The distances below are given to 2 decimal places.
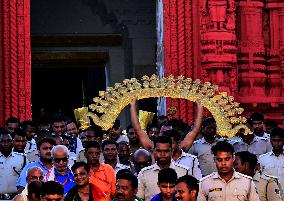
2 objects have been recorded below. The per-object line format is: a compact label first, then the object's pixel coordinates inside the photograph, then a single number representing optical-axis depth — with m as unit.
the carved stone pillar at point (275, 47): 17.84
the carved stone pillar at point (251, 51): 17.66
